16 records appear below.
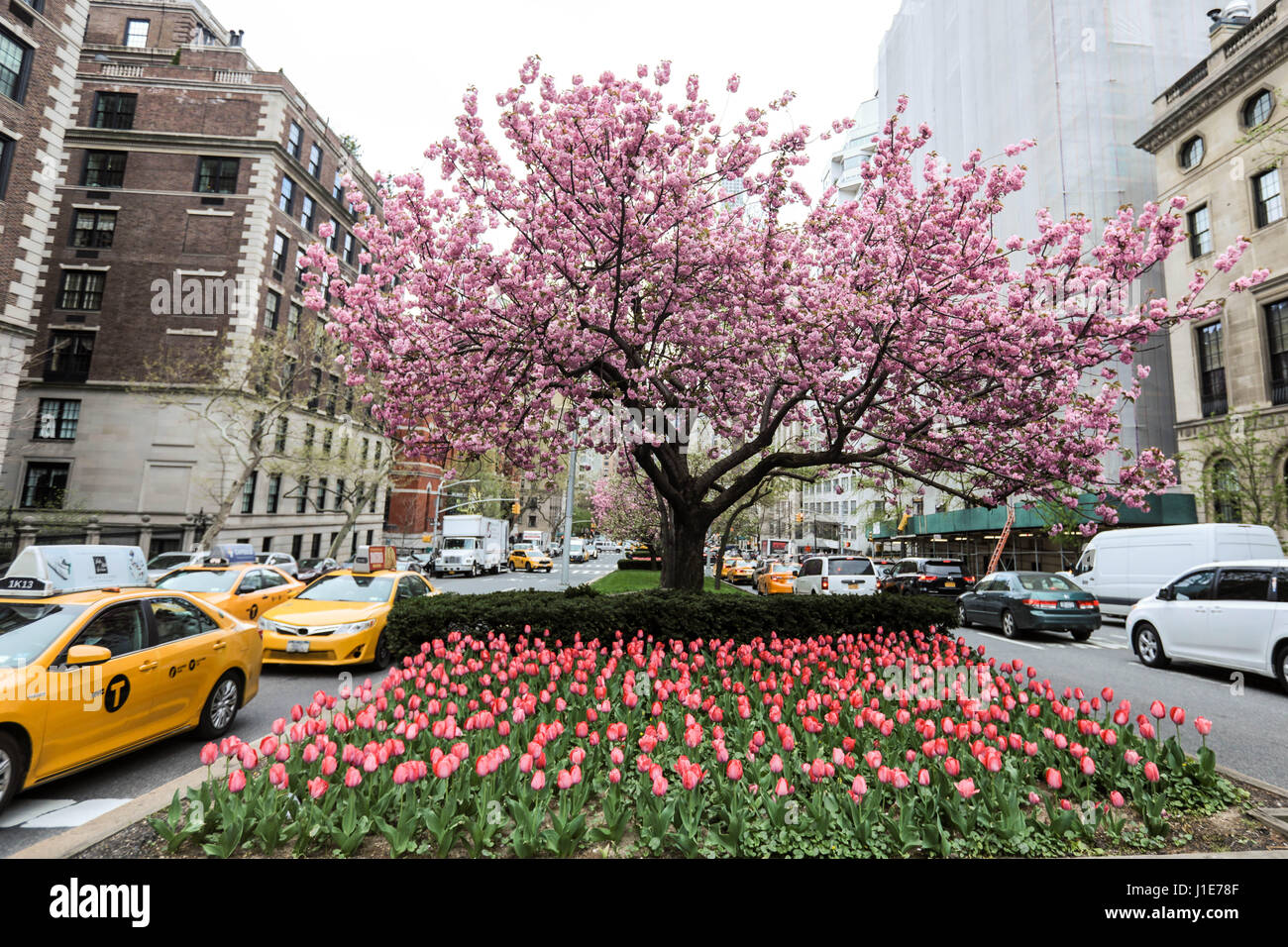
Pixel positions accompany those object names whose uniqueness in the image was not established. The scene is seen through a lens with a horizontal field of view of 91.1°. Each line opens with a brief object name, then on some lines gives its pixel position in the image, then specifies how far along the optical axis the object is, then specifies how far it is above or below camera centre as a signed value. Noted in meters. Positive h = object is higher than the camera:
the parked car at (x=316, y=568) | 25.89 -1.59
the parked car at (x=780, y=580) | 25.56 -1.26
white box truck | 38.25 -0.65
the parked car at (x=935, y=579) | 22.23 -0.84
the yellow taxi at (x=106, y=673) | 4.42 -1.23
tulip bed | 3.53 -1.51
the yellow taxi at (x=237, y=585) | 11.16 -1.08
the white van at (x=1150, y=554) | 16.58 +0.32
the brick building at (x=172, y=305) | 29.89 +11.14
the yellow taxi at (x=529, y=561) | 49.50 -1.62
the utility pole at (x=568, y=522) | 25.25 +0.81
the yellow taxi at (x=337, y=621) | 9.19 -1.34
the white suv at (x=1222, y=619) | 9.30 -0.84
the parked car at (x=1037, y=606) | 14.88 -1.11
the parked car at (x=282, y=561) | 23.55 -1.25
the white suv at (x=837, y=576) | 20.12 -0.78
